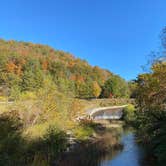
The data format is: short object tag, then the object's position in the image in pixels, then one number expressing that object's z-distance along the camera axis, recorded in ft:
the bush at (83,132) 41.73
